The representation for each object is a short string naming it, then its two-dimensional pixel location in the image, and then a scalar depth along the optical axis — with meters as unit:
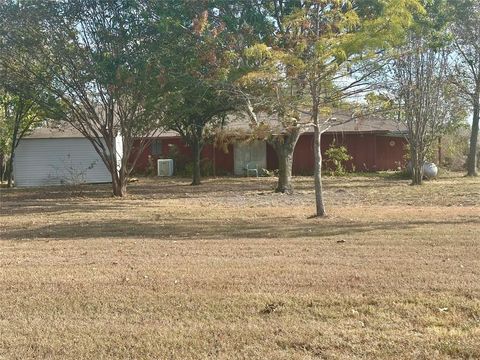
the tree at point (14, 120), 29.70
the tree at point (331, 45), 11.18
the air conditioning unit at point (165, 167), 35.91
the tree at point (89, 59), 18.86
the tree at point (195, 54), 14.24
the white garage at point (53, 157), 32.25
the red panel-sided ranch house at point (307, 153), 36.34
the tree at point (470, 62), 29.20
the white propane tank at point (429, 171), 30.09
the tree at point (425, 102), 25.84
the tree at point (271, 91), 11.82
